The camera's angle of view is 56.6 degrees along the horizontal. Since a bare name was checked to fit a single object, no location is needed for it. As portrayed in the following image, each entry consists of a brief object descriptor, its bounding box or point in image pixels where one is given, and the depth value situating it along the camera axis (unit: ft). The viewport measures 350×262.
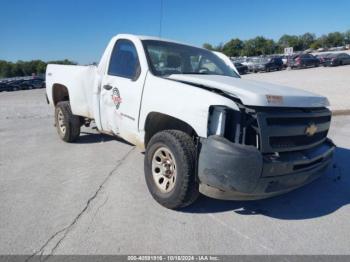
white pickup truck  10.11
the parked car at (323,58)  122.44
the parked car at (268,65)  122.11
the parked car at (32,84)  129.59
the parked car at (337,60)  118.93
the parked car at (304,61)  123.03
